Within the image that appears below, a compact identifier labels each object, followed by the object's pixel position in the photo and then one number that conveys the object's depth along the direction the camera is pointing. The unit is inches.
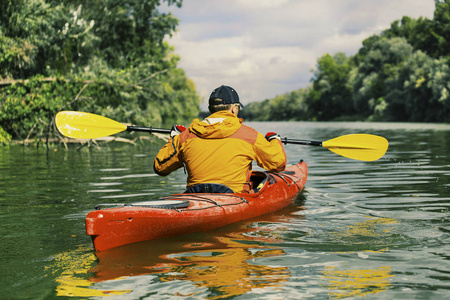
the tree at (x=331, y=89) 3352.6
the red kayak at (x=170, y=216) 176.7
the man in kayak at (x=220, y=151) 211.3
